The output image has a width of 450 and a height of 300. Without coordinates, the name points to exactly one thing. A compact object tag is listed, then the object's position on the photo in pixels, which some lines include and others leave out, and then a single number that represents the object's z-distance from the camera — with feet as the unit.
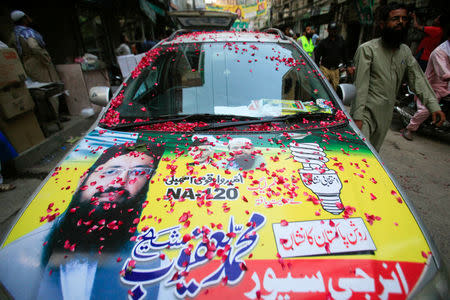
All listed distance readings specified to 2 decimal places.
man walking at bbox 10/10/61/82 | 15.05
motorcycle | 15.24
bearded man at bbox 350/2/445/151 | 7.95
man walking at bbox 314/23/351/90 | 20.25
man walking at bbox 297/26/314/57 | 28.81
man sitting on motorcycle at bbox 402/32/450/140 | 14.05
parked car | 3.11
